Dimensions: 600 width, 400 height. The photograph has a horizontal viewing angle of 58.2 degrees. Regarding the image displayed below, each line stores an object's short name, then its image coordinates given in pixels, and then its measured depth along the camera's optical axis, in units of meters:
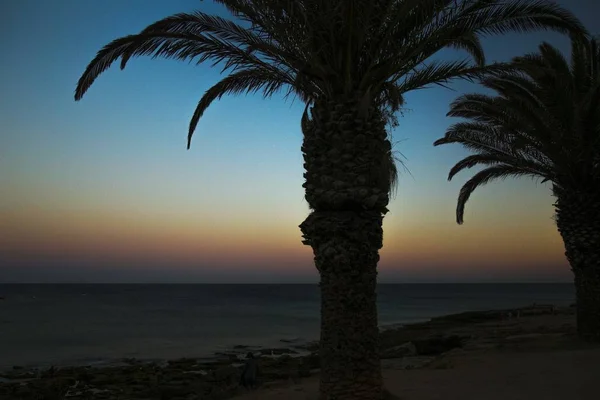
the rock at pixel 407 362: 13.57
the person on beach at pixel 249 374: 13.75
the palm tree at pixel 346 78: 7.92
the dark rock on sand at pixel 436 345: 19.42
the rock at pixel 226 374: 17.11
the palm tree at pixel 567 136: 13.00
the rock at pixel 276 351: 24.84
